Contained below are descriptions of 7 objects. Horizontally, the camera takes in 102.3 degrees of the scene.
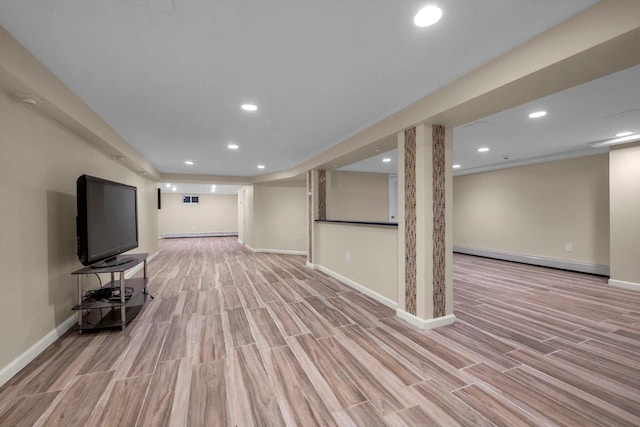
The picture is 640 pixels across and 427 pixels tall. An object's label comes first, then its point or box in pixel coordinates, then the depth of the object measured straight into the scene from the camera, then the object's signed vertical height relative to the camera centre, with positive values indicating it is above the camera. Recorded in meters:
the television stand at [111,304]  2.49 -0.95
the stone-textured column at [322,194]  5.42 +0.37
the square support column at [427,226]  2.62 -0.16
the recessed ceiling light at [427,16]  1.42 +1.12
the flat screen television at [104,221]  2.40 -0.09
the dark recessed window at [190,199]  12.74 +0.66
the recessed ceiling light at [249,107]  2.72 +1.13
